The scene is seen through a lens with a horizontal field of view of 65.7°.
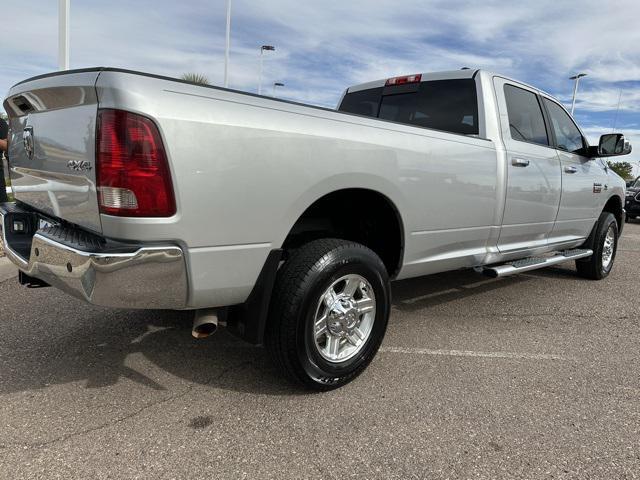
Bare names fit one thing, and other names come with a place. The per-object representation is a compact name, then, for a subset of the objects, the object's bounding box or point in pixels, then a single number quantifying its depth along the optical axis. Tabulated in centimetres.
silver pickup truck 199
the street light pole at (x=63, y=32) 771
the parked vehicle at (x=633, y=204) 1600
